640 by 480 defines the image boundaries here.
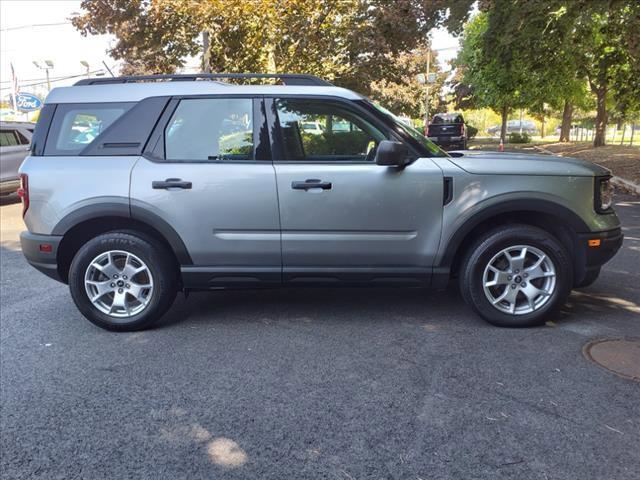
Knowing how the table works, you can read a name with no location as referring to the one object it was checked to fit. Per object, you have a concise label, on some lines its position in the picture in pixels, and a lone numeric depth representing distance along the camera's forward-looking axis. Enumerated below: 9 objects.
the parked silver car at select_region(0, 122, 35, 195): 12.12
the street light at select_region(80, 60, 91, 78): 33.09
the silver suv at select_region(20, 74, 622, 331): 4.25
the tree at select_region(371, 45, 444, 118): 47.71
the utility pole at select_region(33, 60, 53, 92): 30.17
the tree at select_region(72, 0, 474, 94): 14.62
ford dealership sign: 23.05
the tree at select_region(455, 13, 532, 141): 28.03
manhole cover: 3.62
